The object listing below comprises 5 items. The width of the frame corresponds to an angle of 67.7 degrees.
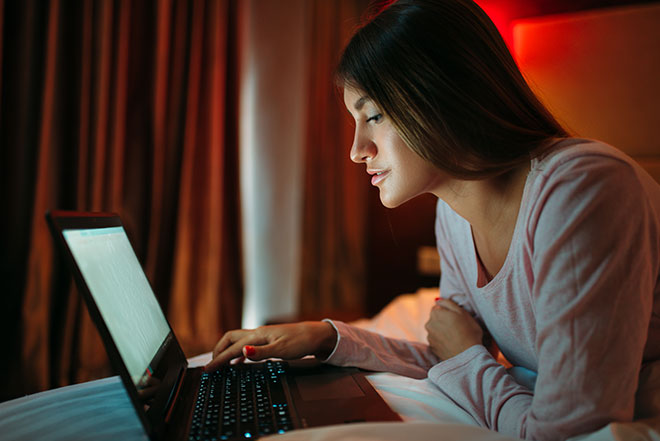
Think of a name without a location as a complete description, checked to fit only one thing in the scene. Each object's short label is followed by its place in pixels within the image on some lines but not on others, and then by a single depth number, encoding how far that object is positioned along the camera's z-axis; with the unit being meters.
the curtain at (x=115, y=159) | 1.63
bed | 0.56
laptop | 0.60
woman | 0.60
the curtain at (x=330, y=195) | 2.87
